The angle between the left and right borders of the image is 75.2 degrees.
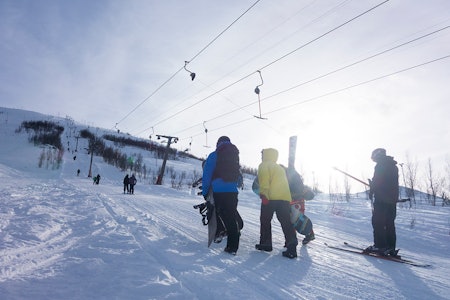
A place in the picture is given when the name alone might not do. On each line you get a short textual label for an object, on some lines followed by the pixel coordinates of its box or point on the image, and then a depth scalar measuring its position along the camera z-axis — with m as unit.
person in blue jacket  4.35
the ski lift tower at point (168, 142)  35.09
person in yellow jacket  4.61
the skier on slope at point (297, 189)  5.62
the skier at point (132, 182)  20.86
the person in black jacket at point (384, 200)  5.23
